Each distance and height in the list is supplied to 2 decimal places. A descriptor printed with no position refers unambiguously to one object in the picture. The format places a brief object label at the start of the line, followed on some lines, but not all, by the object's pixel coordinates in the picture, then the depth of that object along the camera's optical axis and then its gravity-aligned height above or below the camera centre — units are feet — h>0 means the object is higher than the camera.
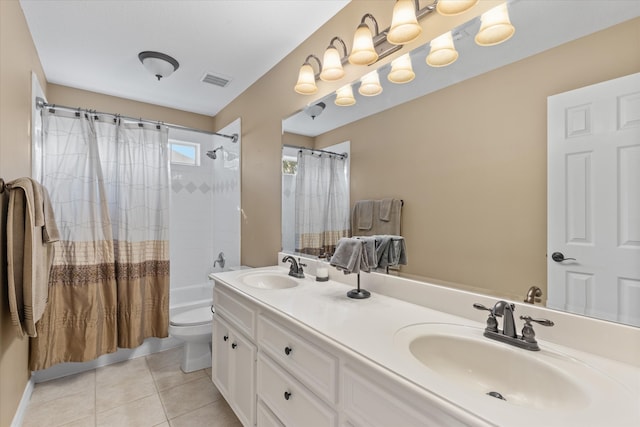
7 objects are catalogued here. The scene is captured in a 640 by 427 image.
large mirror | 3.04 +0.99
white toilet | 7.62 -3.20
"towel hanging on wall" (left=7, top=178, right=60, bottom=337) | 4.59 -0.68
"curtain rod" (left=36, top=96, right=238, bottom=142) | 7.02 +2.56
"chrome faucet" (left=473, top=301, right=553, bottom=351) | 2.98 -1.23
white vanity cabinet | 2.54 -1.91
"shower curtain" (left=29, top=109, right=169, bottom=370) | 7.30 -0.63
